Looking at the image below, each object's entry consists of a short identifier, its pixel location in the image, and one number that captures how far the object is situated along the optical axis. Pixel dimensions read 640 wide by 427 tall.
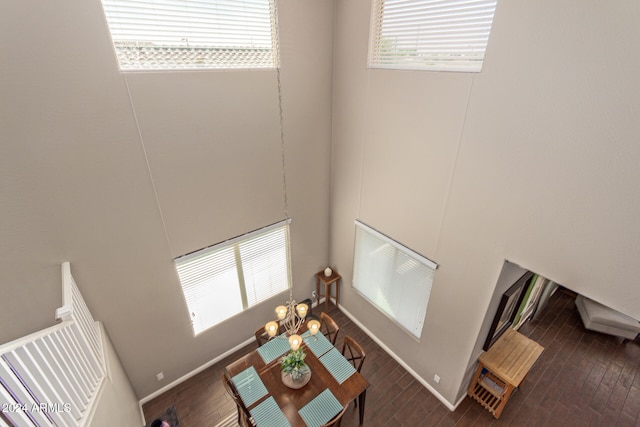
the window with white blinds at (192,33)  2.96
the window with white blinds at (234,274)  4.32
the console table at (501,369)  4.16
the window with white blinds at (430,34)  2.91
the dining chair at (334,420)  3.37
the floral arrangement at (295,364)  3.68
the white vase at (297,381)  3.74
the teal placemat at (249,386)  3.67
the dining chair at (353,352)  4.21
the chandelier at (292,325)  3.48
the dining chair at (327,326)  4.73
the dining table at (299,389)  3.49
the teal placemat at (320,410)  3.43
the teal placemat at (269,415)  3.41
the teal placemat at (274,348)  4.14
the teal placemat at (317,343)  4.22
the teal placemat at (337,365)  3.90
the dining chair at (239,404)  3.61
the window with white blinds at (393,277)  4.30
